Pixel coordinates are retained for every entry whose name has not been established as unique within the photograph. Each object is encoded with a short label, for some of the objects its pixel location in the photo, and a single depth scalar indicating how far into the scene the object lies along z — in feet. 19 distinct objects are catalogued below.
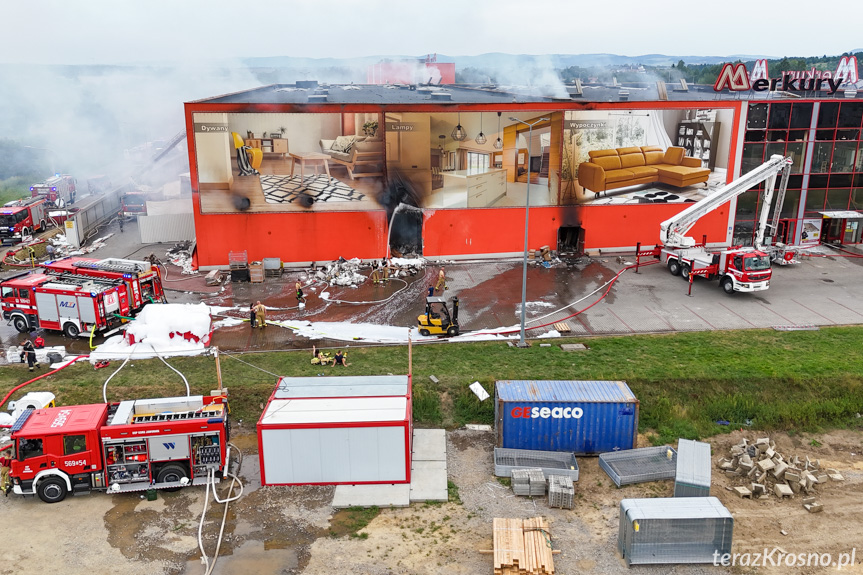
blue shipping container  66.23
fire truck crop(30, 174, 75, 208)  177.27
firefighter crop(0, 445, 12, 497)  60.23
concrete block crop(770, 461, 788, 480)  62.85
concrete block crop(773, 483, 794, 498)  61.05
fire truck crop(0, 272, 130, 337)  91.40
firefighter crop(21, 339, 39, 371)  82.17
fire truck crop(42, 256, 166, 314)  98.02
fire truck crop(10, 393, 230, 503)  59.41
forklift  91.71
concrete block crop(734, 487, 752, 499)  61.62
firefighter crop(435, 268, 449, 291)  112.16
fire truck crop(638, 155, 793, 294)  107.65
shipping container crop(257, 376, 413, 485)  61.11
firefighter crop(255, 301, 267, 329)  95.20
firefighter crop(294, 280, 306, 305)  104.89
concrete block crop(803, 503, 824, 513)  59.06
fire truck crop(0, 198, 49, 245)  150.20
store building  122.62
